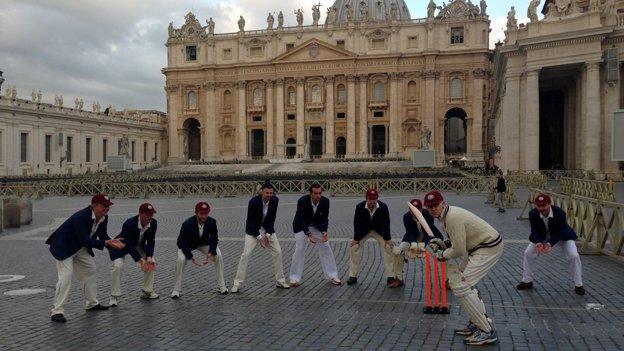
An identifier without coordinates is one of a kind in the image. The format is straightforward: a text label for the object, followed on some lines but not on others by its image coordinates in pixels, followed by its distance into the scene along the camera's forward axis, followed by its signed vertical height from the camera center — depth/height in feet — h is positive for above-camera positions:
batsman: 18.83 -2.71
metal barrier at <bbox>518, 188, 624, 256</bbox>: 33.19 -3.13
